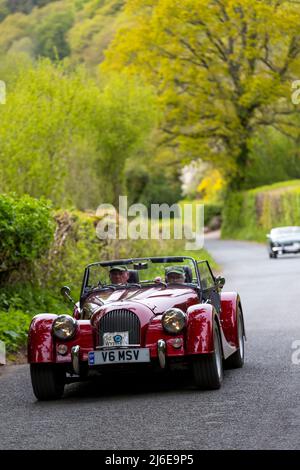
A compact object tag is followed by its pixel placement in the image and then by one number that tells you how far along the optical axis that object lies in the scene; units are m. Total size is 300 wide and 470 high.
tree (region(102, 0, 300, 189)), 60.50
